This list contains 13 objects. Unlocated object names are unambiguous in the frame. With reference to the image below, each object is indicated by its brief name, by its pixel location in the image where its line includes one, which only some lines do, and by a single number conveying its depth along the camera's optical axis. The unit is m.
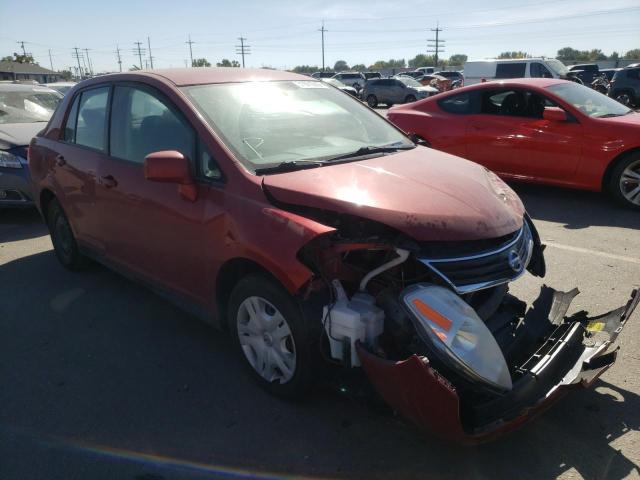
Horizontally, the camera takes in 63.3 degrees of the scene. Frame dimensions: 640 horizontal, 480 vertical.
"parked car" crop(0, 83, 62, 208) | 6.77
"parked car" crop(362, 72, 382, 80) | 43.12
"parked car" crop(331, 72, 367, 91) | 37.81
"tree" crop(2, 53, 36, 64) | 76.61
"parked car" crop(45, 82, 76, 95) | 15.36
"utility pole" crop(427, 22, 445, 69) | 83.56
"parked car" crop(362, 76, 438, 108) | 26.52
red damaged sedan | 2.21
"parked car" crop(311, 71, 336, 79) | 40.52
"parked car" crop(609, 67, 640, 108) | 18.80
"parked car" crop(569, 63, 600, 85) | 28.62
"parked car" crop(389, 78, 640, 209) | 6.27
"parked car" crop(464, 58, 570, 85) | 19.41
